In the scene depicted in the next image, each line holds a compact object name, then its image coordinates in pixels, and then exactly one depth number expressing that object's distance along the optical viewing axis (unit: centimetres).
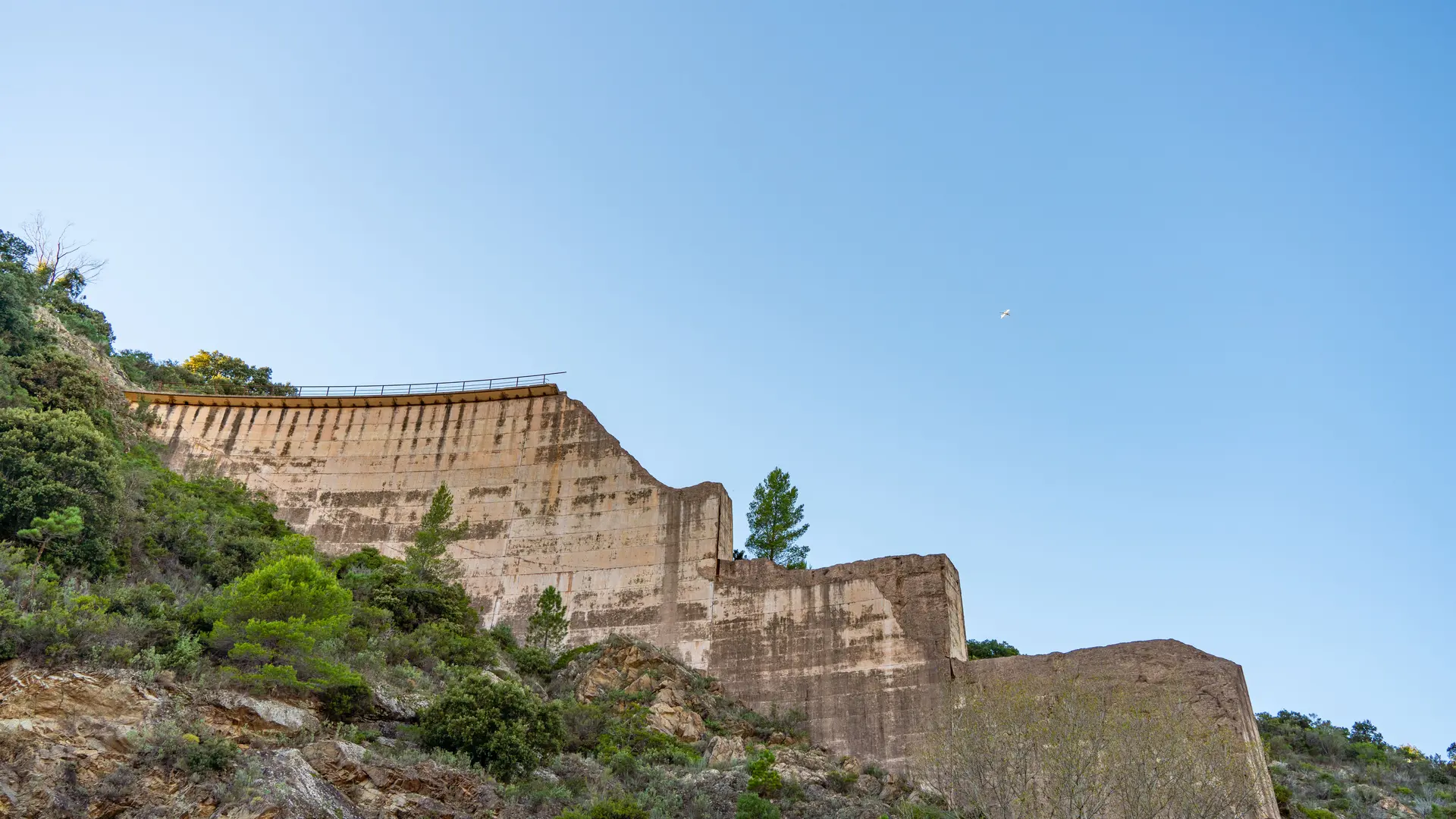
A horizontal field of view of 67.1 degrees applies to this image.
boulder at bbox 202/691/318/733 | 1969
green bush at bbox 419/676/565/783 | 2212
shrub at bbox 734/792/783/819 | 2248
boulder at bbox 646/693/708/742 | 2947
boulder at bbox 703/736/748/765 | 2761
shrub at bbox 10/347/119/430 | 2922
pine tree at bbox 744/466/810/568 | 4197
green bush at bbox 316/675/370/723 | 2164
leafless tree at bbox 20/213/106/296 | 4950
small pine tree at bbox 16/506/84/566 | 2314
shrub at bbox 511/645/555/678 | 3203
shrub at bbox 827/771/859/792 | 2738
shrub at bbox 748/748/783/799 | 2488
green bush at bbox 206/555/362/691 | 2097
